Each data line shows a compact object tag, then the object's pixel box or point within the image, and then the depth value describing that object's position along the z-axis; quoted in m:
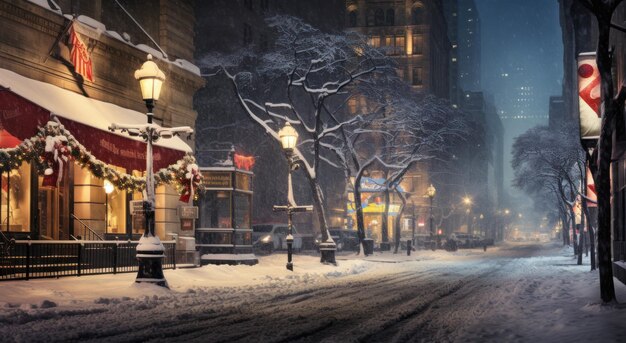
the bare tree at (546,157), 50.17
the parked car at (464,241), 77.19
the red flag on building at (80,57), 21.45
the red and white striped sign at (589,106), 20.83
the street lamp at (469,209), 117.47
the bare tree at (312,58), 37.94
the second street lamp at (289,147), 27.37
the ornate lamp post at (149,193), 17.47
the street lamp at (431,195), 59.53
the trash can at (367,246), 47.06
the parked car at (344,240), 58.03
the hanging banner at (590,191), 32.27
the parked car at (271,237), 47.91
